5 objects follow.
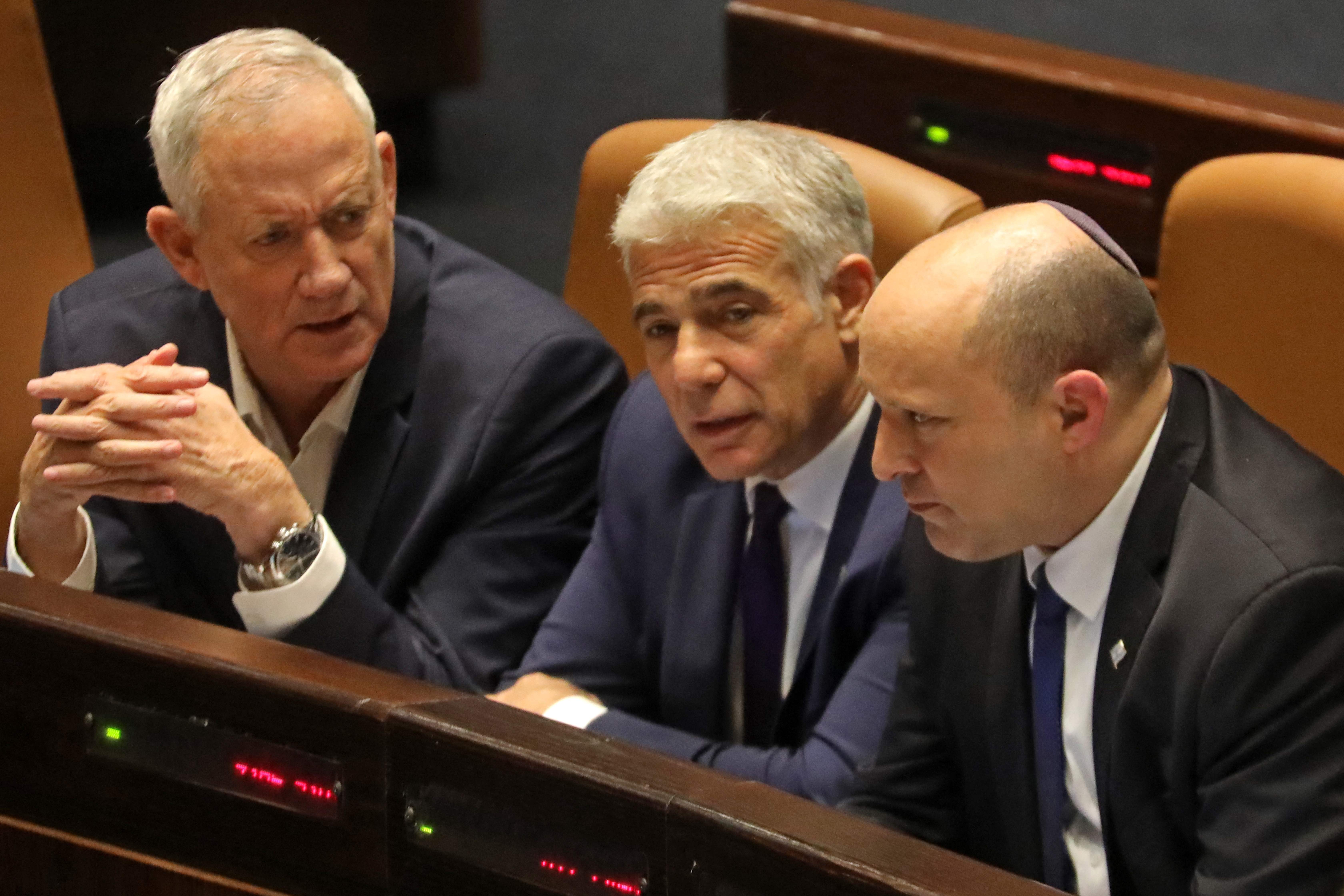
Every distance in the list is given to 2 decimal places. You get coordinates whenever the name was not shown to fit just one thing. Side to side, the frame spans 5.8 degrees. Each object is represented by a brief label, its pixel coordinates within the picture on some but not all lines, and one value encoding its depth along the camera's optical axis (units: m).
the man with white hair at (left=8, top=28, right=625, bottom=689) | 8.73
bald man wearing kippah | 8.40
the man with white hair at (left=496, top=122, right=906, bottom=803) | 8.66
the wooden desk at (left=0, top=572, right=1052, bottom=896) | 8.26
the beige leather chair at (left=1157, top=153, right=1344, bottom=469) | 8.79
